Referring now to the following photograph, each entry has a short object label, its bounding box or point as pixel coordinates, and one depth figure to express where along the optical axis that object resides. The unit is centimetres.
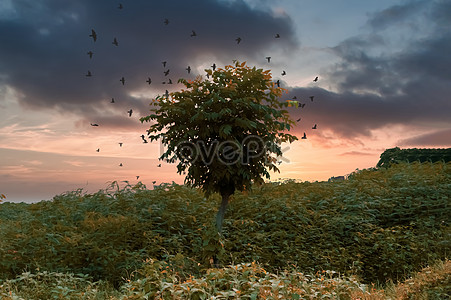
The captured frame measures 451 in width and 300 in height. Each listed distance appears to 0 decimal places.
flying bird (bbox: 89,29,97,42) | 868
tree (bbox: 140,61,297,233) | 750
